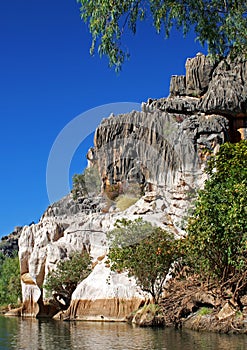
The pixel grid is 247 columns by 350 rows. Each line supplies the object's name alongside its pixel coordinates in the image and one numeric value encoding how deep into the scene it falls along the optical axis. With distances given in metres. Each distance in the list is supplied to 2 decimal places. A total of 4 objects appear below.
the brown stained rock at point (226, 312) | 17.95
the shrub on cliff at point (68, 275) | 31.64
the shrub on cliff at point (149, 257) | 22.56
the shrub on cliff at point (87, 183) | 50.51
